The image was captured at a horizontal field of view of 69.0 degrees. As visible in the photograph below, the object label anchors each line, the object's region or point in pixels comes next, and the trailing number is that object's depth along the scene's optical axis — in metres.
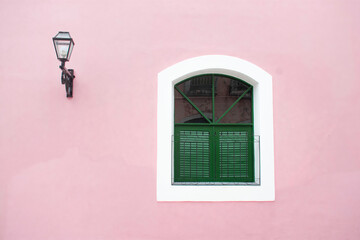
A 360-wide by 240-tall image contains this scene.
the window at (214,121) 3.84
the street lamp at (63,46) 3.34
